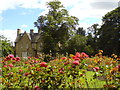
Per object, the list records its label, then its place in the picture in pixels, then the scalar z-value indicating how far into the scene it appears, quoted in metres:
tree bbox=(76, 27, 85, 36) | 49.47
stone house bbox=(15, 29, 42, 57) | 40.69
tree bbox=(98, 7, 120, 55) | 28.39
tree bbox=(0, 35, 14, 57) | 19.41
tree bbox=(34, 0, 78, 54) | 29.36
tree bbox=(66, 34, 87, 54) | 29.51
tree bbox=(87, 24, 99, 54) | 32.75
